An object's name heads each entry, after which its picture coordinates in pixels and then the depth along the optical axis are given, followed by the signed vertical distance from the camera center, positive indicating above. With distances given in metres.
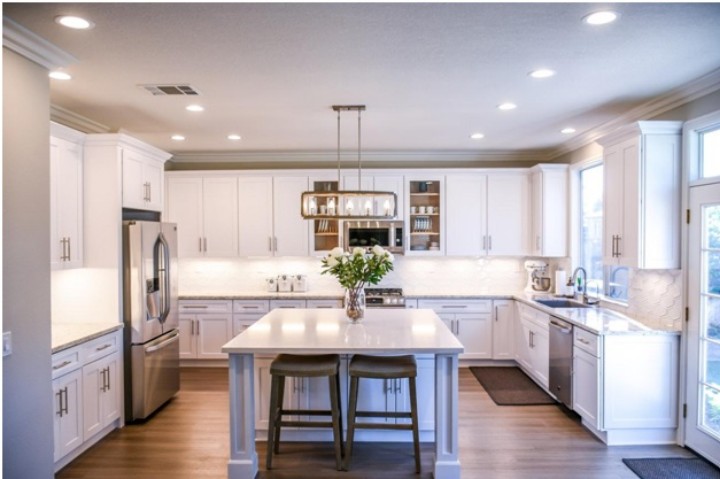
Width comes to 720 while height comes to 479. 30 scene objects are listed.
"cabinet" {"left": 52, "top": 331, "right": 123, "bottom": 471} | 3.20 -1.20
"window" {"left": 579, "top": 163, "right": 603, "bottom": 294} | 5.06 +0.07
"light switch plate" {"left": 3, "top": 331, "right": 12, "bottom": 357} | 2.34 -0.55
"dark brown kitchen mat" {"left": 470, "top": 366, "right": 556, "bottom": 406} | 4.58 -1.64
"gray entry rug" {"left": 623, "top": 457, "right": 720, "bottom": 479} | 3.11 -1.60
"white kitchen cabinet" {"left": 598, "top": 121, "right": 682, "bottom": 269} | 3.56 +0.28
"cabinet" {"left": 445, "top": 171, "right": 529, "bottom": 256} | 5.99 +0.22
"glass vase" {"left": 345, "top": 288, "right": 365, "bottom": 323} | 3.74 -0.57
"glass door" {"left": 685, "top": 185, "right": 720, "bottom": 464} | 3.23 -0.65
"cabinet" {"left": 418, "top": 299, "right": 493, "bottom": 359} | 5.77 -1.09
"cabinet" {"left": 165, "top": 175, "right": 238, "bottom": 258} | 6.04 +0.22
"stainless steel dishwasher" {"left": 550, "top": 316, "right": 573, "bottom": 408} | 4.09 -1.15
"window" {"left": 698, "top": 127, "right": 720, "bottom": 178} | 3.31 +0.56
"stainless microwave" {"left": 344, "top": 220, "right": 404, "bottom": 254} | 5.98 -0.03
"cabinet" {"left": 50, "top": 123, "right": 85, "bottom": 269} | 3.55 +0.28
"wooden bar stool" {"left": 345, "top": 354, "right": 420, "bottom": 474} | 3.17 -0.96
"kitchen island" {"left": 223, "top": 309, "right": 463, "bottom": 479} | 2.95 -0.86
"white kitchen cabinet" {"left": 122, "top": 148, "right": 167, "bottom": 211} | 4.09 +0.48
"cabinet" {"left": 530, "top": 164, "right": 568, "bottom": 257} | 5.60 +0.26
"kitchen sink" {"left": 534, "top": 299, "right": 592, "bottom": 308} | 4.98 -0.76
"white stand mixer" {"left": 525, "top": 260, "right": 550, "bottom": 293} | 5.89 -0.57
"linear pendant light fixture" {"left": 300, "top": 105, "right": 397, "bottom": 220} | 3.65 +0.21
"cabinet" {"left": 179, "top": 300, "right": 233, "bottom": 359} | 5.73 -1.16
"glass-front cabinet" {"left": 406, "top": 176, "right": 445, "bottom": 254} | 6.04 +0.21
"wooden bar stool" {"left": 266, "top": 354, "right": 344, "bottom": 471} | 3.19 -1.04
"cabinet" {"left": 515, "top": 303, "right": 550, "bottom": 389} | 4.71 -1.20
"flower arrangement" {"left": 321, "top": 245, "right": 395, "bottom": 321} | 3.57 -0.26
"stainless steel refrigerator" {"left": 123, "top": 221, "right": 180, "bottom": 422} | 4.01 -0.73
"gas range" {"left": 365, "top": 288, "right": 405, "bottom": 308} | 5.68 -0.82
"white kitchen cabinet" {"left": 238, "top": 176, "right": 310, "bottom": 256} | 6.02 +0.24
